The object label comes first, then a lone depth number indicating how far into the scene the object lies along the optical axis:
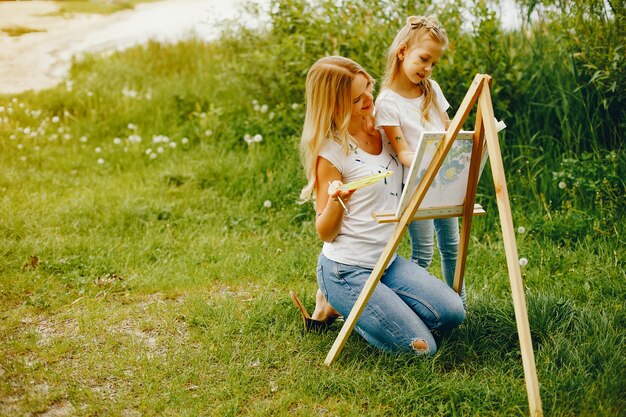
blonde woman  2.93
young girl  3.00
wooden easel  2.55
